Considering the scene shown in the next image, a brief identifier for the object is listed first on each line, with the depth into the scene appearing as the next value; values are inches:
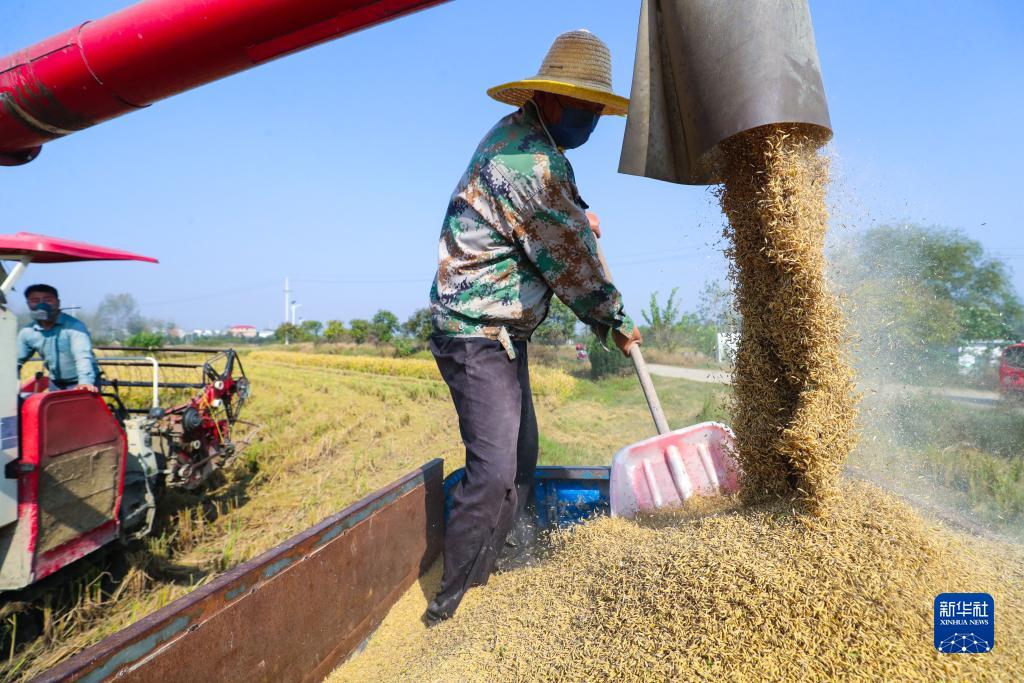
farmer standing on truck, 81.2
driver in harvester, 154.3
